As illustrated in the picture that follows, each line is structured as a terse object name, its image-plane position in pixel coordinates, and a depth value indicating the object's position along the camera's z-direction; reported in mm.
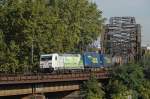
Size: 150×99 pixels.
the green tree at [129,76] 82938
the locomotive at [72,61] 82188
